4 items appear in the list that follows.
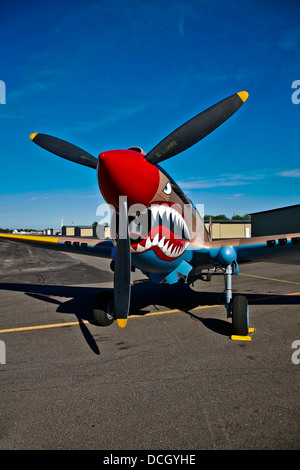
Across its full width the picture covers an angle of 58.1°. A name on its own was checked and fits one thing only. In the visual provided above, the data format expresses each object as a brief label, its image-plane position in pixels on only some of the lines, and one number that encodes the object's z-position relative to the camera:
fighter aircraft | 3.68
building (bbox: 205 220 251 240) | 57.19
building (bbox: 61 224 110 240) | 78.52
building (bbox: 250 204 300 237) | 34.56
